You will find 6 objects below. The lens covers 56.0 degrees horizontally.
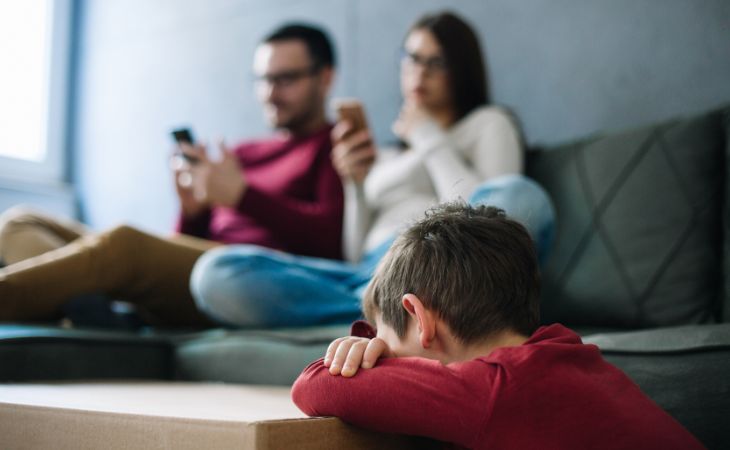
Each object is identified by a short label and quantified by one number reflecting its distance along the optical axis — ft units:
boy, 1.86
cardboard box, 1.96
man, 4.34
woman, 4.10
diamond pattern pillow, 4.09
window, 8.90
